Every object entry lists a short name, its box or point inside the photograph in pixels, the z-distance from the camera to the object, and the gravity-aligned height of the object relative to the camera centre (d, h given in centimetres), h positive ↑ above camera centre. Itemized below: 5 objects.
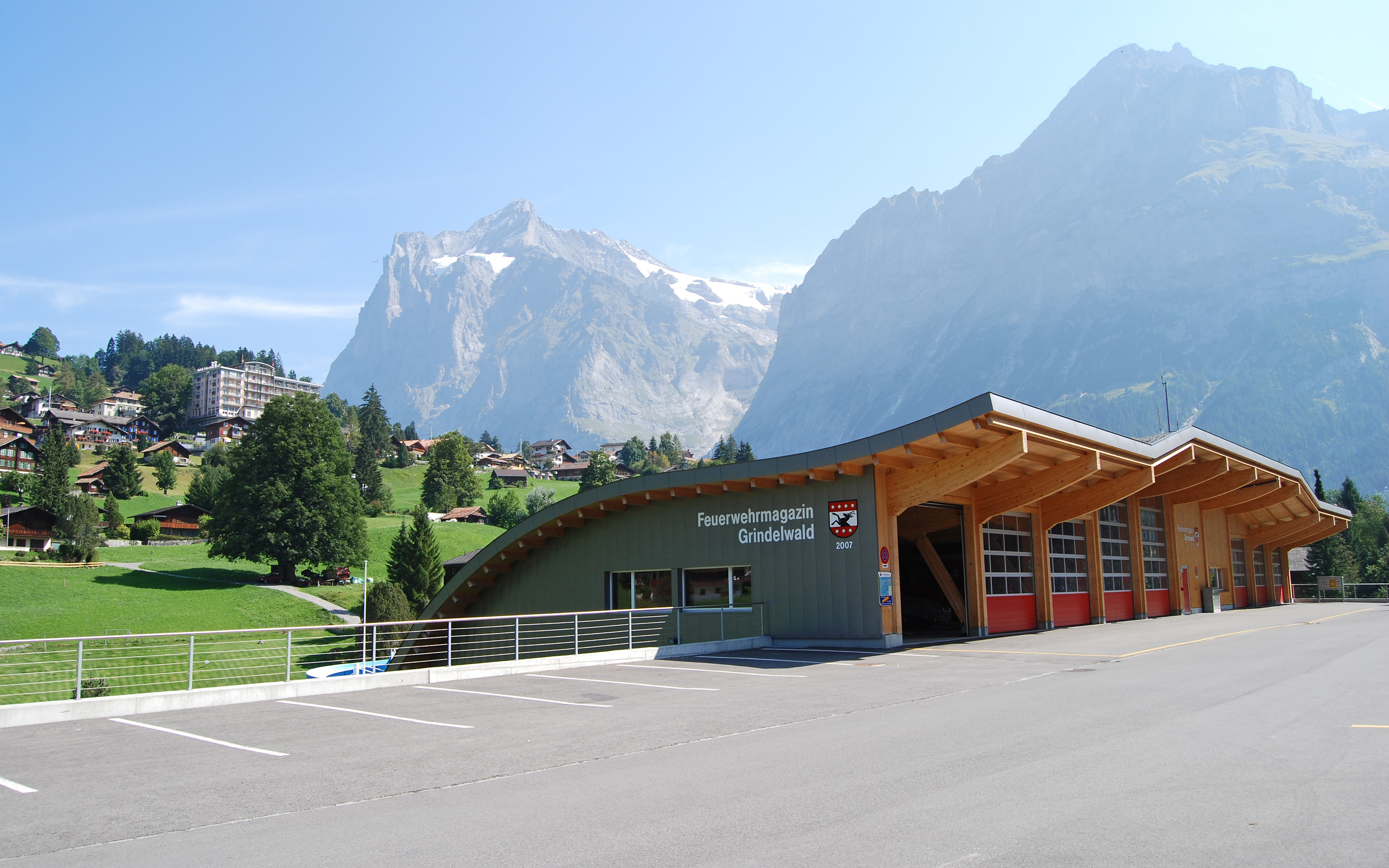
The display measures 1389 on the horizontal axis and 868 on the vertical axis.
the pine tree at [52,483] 8131 +703
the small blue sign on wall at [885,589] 1972 -112
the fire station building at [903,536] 1992 +15
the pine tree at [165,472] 10300 +966
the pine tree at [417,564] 5950 -115
